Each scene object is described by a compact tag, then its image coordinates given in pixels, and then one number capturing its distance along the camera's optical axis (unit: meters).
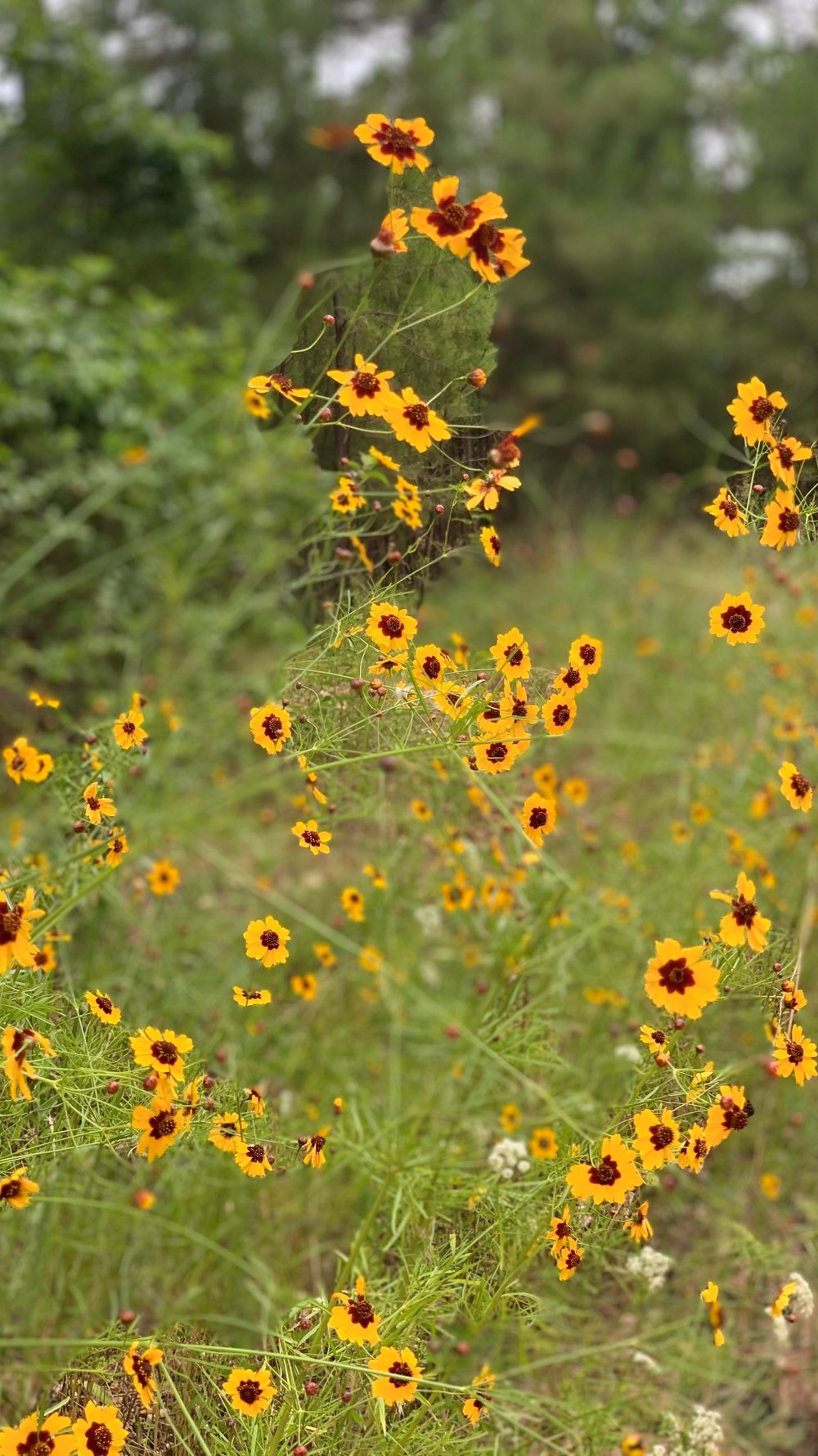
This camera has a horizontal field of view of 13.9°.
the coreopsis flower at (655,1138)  1.53
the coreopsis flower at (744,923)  1.54
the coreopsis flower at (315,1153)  1.58
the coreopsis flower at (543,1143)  1.74
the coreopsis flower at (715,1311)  1.54
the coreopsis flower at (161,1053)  1.55
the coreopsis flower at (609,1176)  1.52
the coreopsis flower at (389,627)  1.58
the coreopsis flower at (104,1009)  1.56
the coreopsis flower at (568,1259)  1.53
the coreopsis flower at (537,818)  1.61
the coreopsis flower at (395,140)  1.58
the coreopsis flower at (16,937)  1.51
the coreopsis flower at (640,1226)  1.55
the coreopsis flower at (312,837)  1.59
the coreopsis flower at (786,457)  1.58
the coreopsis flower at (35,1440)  1.49
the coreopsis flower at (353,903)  1.76
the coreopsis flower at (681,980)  1.53
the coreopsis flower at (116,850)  1.61
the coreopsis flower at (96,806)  1.61
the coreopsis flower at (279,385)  1.59
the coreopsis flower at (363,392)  1.59
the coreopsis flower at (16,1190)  1.49
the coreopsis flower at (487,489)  1.62
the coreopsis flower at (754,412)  1.58
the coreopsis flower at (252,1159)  1.56
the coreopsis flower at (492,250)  1.58
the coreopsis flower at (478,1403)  1.54
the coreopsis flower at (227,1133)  1.56
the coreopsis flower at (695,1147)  1.52
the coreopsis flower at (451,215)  1.57
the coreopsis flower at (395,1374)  1.52
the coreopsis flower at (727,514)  1.58
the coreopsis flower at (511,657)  1.59
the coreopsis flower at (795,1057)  1.54
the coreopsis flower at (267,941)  1.60
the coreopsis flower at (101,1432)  1.50
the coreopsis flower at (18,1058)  1.49
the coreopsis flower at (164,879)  1.86
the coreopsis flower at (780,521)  1.59
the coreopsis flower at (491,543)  1.61
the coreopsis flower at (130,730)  1.63
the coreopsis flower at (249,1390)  1.53
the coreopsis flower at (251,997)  1.57
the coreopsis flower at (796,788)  1.57
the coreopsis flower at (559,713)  1.58
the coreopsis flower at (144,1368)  1.53
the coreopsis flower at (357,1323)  1.53
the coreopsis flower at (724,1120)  1.52
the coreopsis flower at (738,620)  1.60
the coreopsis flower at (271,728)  1.58
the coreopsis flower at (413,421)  1.58
